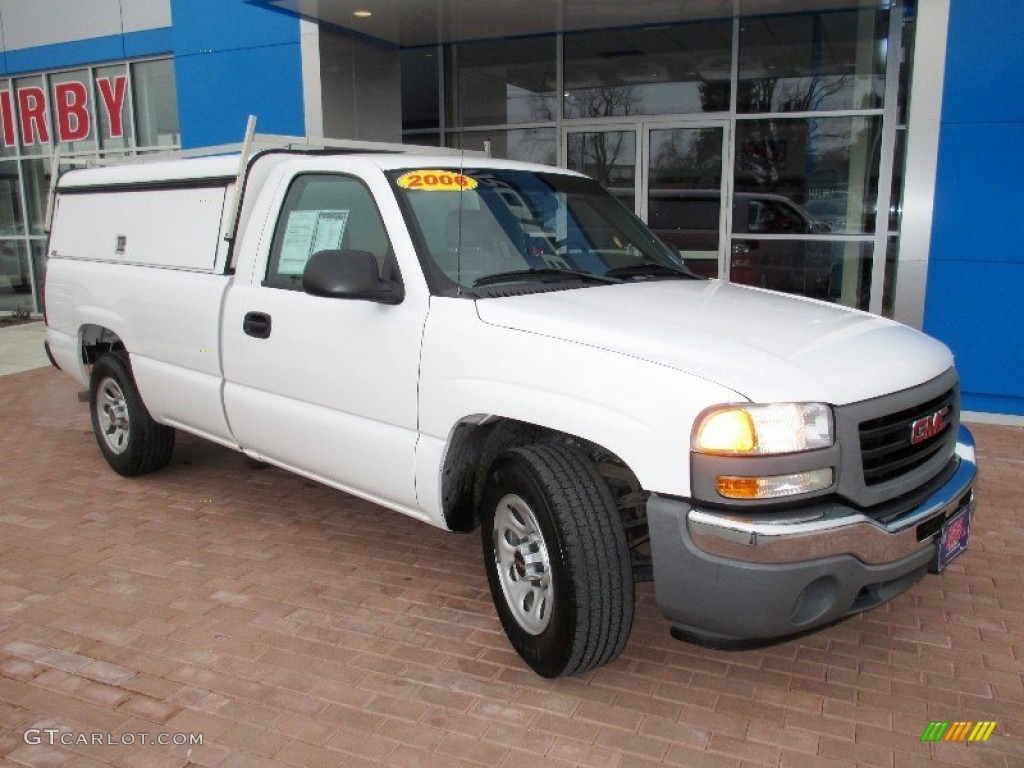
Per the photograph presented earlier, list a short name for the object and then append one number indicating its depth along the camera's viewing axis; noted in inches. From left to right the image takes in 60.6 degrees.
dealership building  293.1
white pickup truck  111.0
